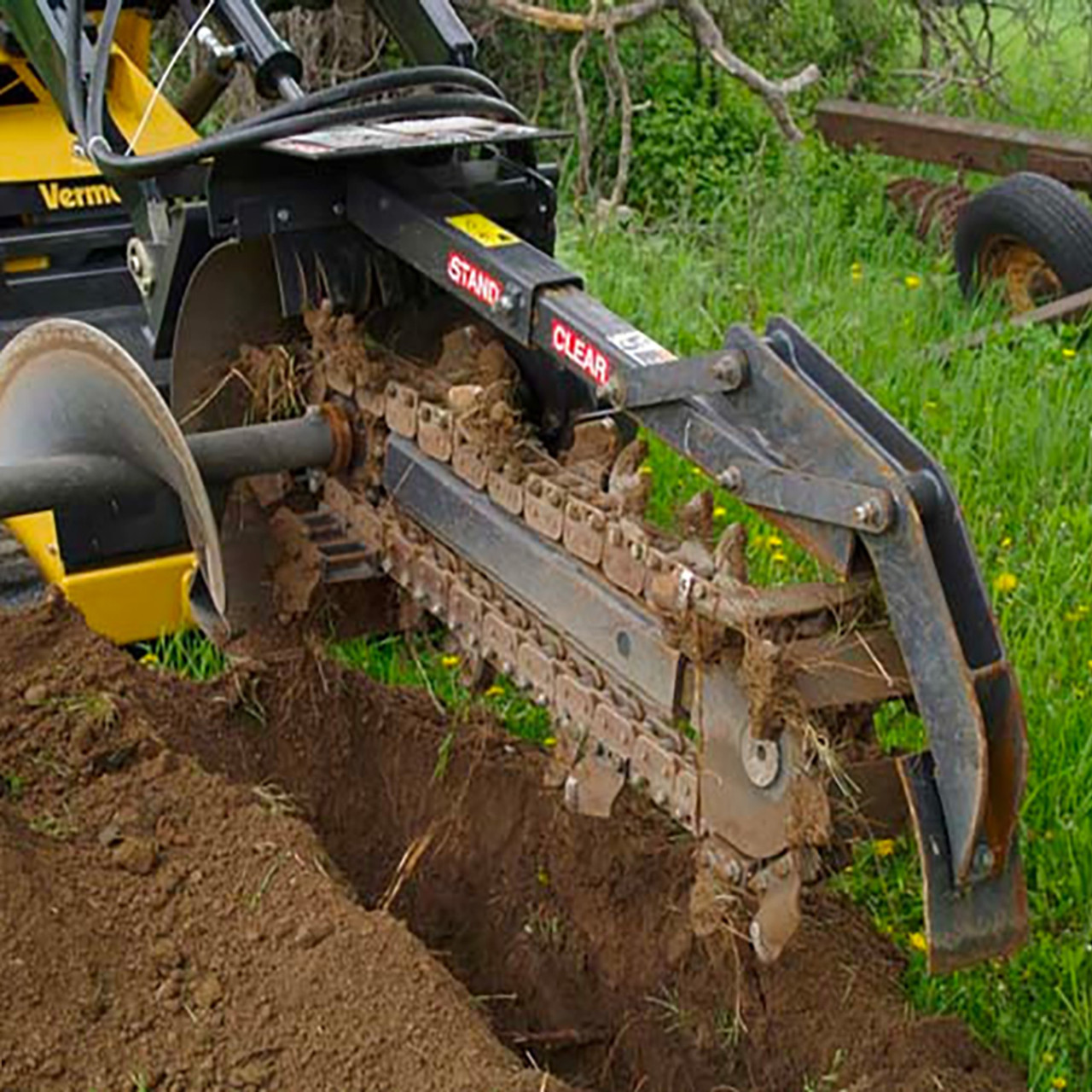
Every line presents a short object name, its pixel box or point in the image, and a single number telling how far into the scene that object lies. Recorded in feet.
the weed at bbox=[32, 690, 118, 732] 13.56
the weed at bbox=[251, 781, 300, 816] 13.05
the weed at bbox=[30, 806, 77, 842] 12.49
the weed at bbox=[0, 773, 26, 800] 12.94
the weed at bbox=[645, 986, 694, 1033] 12.22
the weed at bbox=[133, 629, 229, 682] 16.12
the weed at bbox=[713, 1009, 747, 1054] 11.88
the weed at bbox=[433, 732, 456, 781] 14.46
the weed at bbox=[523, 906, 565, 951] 13.23
